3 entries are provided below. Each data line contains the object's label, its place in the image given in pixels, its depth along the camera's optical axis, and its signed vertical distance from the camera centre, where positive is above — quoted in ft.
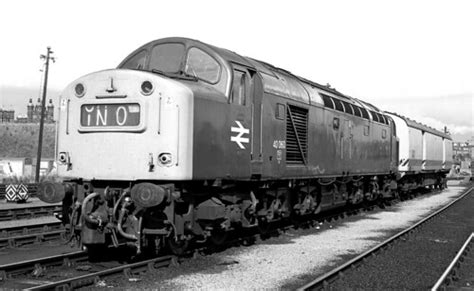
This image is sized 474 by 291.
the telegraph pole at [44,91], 110.83 +17.73
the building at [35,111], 336.37 +42.56
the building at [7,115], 356.71 +40.86
